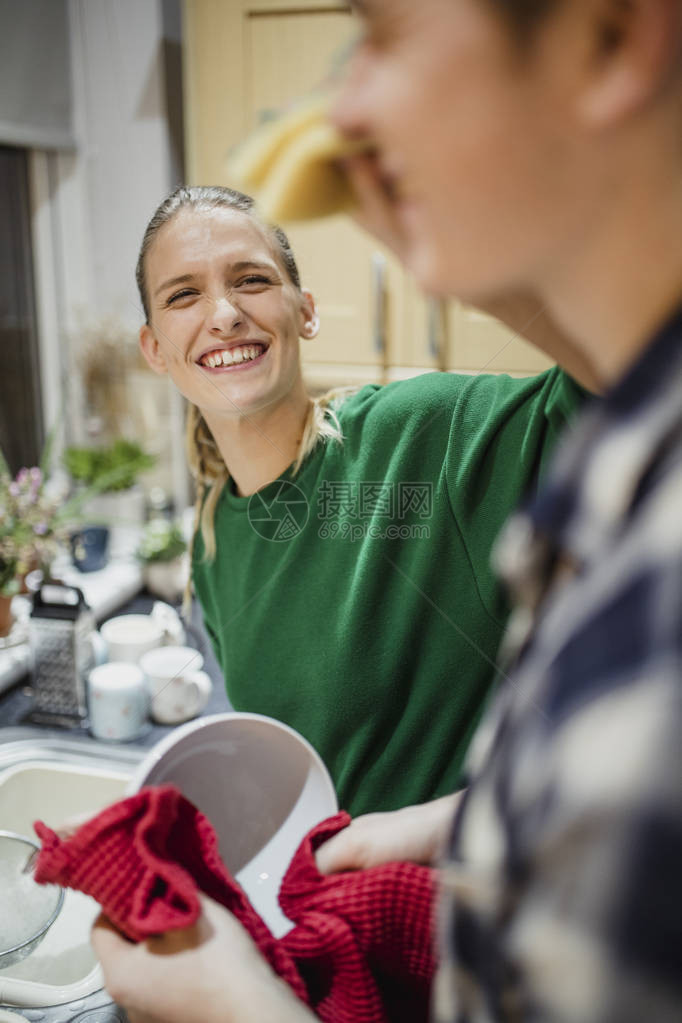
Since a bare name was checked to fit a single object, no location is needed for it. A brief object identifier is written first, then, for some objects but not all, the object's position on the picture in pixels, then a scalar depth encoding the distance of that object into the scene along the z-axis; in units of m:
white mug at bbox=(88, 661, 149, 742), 0.85
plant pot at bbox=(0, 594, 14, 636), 1.02
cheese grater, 0.89
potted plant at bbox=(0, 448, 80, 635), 1.00
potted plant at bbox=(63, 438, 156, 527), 1.06
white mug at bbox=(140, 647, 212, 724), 0.83
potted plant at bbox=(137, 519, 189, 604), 1.18
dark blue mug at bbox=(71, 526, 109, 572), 1.21
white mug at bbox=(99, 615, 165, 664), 0.98
